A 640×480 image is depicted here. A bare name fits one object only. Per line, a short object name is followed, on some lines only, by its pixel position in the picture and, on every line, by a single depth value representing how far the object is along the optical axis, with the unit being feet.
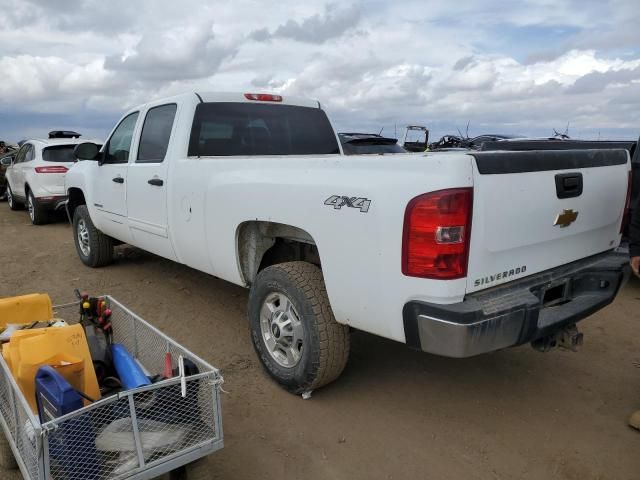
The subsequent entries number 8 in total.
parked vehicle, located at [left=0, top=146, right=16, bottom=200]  45.97
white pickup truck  7.55
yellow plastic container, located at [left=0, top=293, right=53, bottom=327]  10.09
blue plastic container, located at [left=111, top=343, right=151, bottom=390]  8.07
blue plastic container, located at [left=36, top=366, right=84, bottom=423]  6.70
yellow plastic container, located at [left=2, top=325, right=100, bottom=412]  7.70
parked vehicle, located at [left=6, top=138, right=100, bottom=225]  31.24
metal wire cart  6.37
